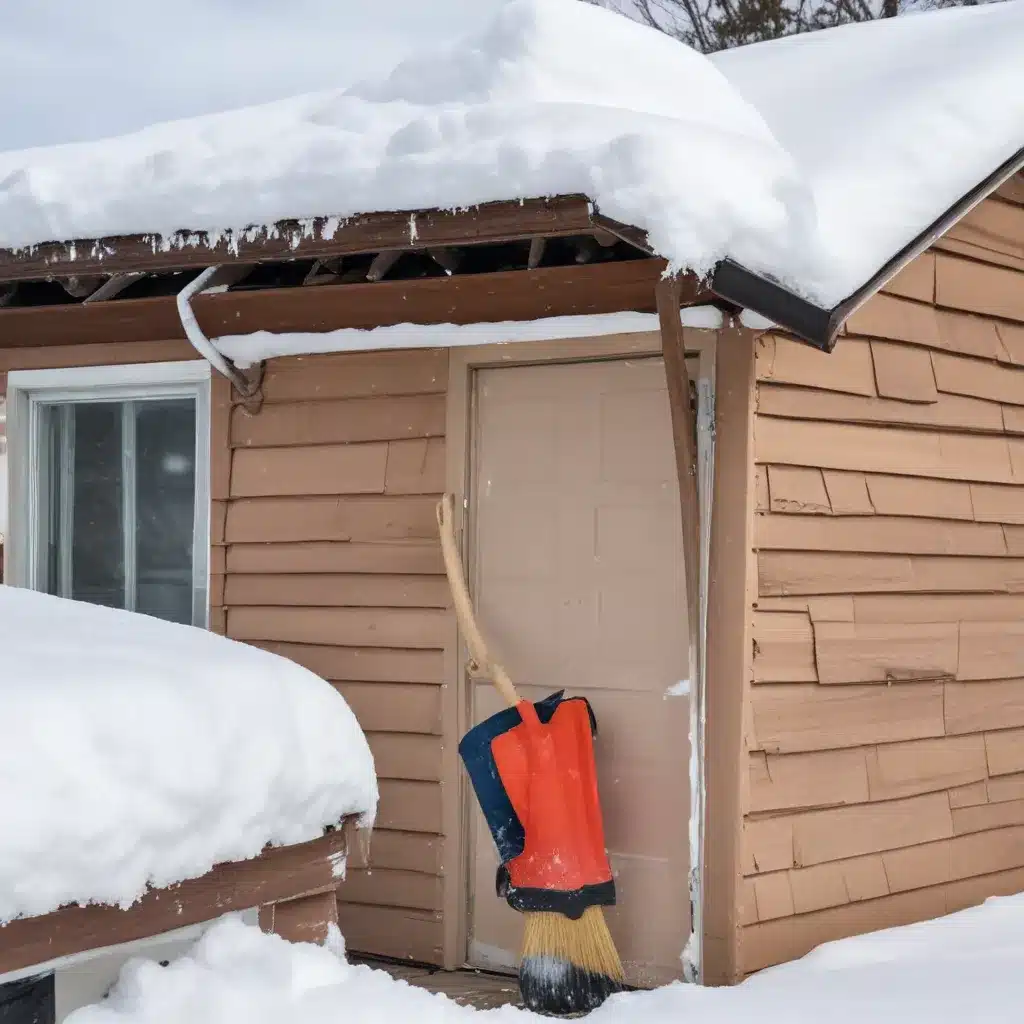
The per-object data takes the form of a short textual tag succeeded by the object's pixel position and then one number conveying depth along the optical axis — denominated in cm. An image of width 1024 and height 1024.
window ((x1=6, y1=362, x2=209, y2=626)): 607
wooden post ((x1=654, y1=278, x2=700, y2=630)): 456
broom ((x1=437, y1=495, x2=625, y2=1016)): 479
